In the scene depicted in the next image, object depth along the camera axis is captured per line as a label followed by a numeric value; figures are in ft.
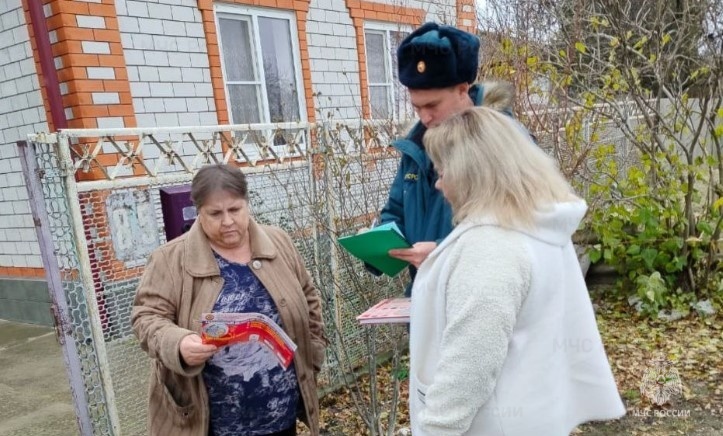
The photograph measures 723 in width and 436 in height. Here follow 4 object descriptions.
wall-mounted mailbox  8.17
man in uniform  5.94
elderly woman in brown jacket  6.84
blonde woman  4.45
